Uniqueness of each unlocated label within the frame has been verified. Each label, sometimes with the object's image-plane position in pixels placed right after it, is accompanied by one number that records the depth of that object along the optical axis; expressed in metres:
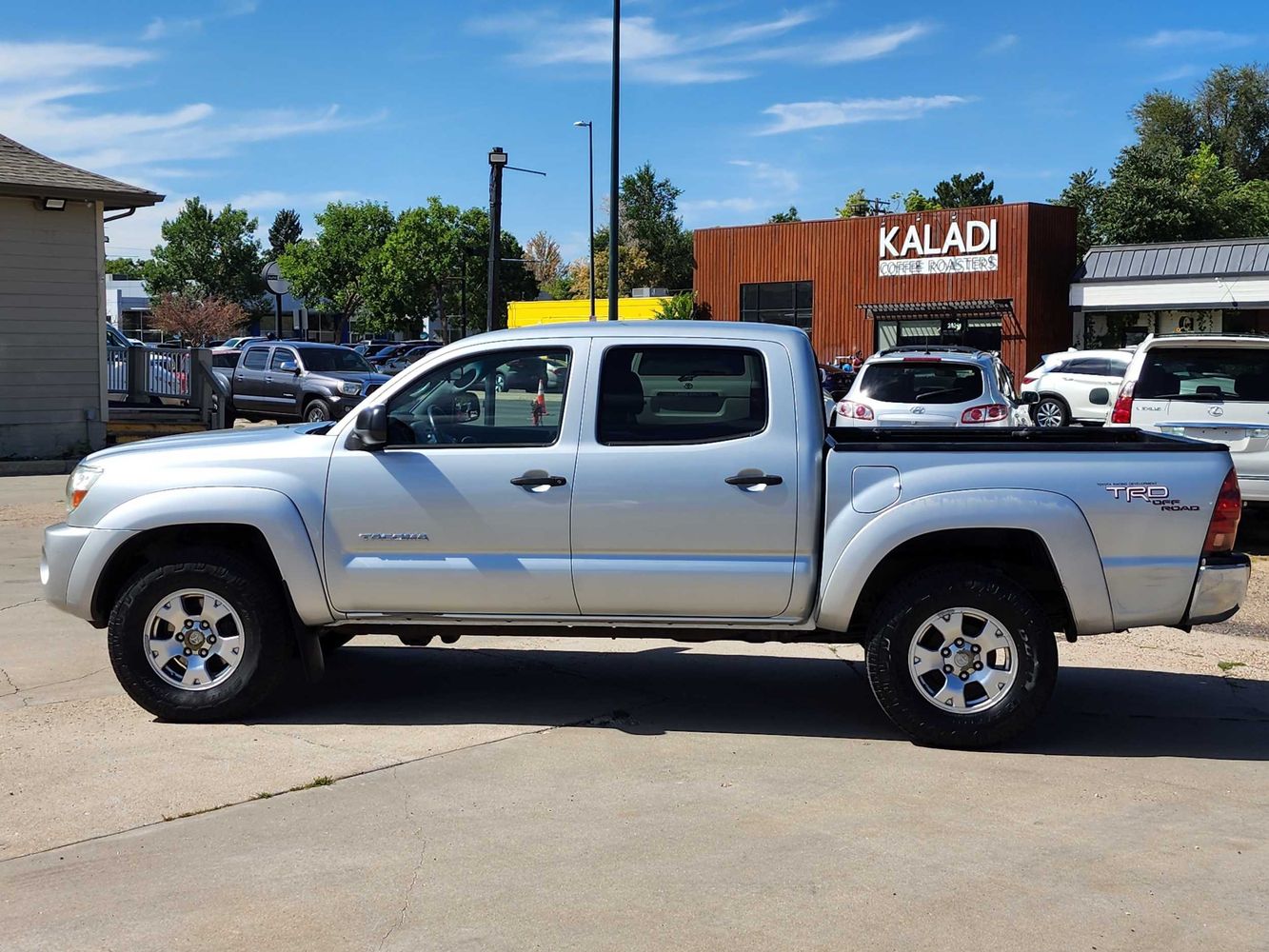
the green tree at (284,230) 157.12
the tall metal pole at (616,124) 24.83
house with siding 18.84
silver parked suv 14.63
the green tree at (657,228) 81.69
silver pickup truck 6.04
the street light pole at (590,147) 47.97
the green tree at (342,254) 94.53
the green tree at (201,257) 111.44
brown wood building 42.75
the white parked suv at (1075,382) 27.09
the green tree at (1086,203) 57.03
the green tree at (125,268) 135.21
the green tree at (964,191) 83.31
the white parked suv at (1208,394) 11.45
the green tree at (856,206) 92.12
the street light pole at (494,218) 26.95
